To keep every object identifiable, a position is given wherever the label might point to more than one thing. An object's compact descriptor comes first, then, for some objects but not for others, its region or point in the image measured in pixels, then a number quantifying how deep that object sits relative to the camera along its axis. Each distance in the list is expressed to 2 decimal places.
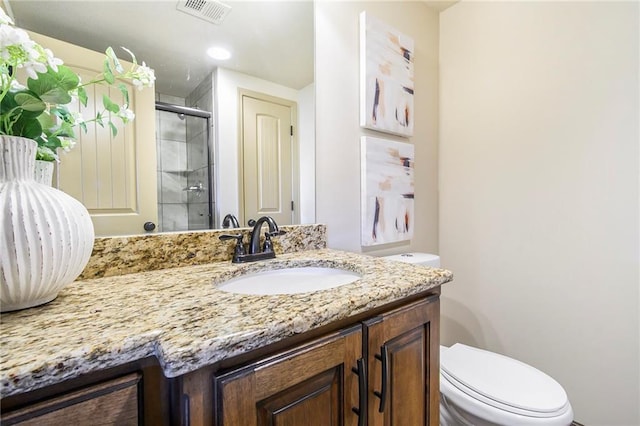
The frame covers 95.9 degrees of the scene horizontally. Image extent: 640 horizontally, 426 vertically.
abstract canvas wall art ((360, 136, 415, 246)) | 1.39
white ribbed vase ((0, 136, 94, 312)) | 0.47
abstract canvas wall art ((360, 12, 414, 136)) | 1.37
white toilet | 0.92
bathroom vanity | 0.38
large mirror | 0.83
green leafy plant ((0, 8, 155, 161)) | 0.47
